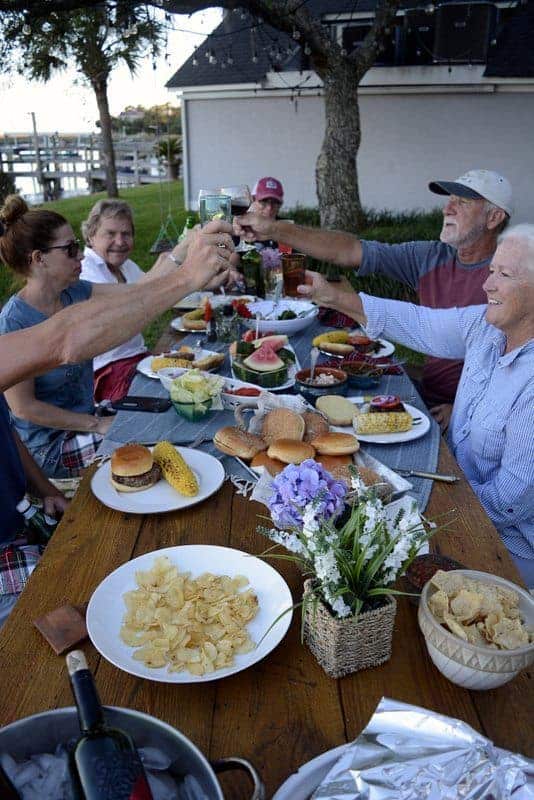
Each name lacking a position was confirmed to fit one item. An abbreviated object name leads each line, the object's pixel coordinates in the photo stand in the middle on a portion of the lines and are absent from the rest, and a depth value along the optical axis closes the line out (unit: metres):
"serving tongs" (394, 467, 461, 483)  2.12
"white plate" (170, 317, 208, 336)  3.88
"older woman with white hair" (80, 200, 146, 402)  4.32
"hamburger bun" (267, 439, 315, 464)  2.11
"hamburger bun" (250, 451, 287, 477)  2.13
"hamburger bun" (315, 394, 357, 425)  2.47
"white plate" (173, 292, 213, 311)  4.38
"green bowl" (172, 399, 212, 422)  2.56
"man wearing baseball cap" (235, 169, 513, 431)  3.68
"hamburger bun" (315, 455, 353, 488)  1.97
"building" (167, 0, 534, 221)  12.91
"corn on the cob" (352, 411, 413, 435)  2.40
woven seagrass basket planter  1.31
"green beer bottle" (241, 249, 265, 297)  4.86
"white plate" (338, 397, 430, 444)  2.36
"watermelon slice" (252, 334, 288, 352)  3.20
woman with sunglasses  3.20
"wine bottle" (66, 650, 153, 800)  0.77
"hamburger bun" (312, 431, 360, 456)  2.20
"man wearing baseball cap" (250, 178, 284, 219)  6.07
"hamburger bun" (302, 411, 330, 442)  2.31
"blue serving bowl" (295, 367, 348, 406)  2.66
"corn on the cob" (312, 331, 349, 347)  3.45
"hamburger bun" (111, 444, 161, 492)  2.02
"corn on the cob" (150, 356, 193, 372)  3.09
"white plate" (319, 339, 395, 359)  3.33
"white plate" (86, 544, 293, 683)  1.33
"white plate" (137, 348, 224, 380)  3.11
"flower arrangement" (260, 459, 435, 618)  1.29
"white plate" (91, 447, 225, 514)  1.95
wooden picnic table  1.21
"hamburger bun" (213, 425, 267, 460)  2.24
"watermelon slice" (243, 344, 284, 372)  2.92
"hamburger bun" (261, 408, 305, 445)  2.27
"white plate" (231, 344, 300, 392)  2.90
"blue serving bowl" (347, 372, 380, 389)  2.91
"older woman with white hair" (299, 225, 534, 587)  2.29
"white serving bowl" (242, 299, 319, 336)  3.71
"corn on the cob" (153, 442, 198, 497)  2.00
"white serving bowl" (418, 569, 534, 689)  1.23
